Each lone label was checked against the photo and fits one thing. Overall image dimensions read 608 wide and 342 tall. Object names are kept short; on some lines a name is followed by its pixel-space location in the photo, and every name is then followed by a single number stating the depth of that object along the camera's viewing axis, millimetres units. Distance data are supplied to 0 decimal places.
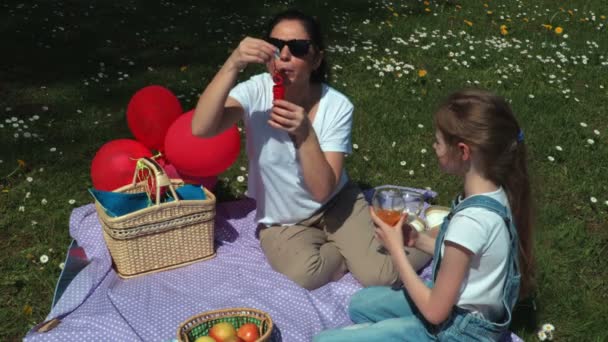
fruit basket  2863
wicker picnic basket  3516
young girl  2492
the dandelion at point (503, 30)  8742
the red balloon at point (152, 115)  4000
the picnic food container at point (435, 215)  4180
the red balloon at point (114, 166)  3895
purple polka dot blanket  3189
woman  3252
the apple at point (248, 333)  2842
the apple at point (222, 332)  2803
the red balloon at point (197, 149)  3730
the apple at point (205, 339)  2725
